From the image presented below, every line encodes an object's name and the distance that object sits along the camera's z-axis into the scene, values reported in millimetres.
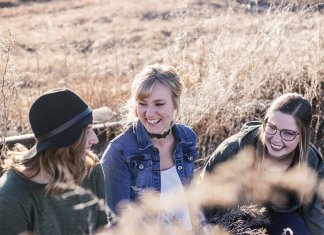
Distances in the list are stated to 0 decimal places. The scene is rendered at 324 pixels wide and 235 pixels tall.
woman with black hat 2318
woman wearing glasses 3195
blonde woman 3102
